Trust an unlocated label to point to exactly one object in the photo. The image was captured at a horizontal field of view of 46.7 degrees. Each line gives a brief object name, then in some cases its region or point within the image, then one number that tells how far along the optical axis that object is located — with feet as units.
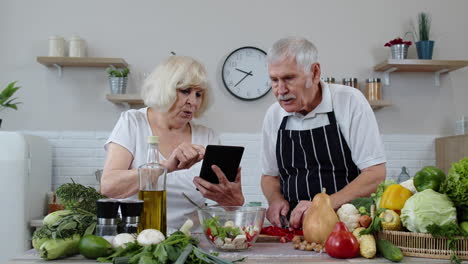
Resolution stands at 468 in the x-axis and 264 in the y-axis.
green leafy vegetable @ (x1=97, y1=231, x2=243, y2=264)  4.68
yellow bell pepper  5.52
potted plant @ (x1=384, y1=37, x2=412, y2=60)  15.62
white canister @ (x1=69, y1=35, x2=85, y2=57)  15.56
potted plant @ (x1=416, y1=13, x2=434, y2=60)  15.80
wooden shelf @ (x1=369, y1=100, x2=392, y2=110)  15.49
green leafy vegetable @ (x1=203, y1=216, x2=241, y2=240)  5.53
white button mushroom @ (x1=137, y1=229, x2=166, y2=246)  5.04
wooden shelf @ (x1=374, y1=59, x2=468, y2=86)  15.47
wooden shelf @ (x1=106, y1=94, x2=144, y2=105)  15.19
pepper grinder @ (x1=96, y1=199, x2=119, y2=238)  5.27
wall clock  16.20
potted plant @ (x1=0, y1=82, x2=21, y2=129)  14.43
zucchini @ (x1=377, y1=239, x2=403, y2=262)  5.05
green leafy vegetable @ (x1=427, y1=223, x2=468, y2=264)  5.06
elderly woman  7.80
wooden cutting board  6.56
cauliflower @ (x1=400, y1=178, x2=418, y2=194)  5.67
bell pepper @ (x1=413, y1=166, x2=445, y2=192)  5.31
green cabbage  5.06
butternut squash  5.75
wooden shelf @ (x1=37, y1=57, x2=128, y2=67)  15.37
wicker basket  5.16
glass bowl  5.55
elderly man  8.55
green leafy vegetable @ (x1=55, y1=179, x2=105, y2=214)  5.76
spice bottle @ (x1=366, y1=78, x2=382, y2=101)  15.81
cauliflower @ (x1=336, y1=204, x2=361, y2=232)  5.71
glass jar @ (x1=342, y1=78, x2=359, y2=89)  15.73
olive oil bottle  5.63
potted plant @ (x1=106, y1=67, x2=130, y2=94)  15.44
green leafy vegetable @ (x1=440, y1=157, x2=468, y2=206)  5.07
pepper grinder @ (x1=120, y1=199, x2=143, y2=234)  5.36
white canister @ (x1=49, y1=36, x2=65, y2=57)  15.51
